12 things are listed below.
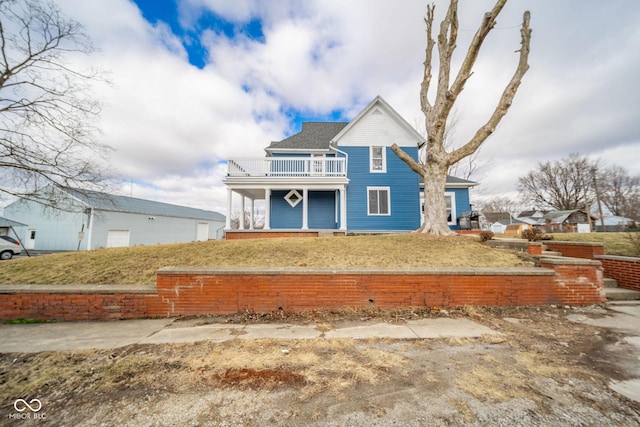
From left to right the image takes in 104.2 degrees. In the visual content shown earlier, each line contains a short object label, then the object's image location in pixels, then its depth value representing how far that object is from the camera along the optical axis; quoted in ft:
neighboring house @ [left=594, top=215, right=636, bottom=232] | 130.31
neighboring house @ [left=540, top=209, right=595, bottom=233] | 115.44
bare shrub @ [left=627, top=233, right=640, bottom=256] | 20.47
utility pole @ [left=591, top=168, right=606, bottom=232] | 126.11
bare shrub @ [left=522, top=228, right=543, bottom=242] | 23.75
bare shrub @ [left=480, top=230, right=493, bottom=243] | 24.73
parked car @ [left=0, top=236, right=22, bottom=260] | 52.11
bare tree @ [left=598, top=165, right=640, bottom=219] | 128.36
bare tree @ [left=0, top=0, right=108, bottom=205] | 25.54
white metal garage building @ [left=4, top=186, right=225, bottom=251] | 67.05
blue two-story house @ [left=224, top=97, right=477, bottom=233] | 44.39
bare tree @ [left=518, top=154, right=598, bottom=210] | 130.00
